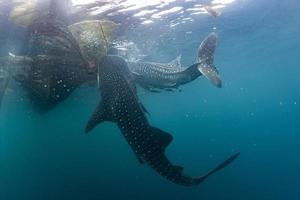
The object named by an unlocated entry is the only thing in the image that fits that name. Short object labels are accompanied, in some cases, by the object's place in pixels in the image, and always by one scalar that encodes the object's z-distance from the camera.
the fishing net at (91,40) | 5.73
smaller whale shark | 6.07
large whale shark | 3.85
